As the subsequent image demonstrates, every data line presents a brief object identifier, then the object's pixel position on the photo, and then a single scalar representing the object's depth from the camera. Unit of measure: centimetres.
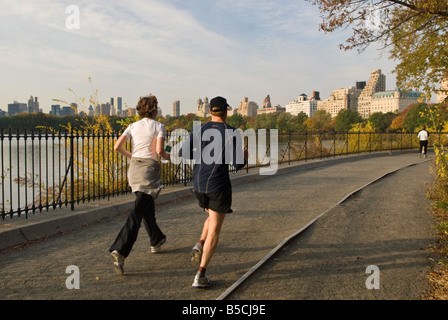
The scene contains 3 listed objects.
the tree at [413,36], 839
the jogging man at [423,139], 2442
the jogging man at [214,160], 430
